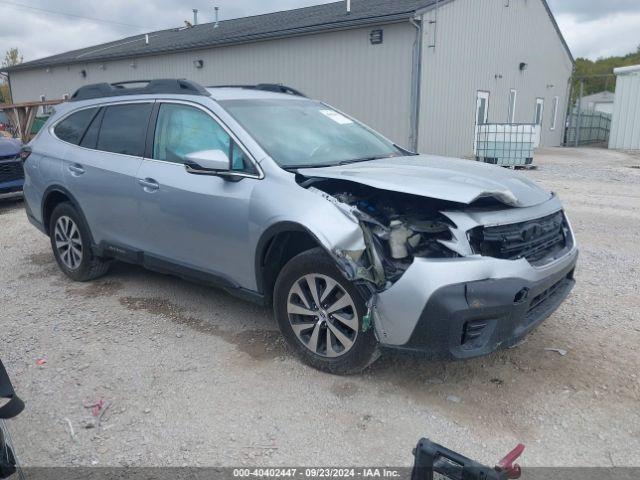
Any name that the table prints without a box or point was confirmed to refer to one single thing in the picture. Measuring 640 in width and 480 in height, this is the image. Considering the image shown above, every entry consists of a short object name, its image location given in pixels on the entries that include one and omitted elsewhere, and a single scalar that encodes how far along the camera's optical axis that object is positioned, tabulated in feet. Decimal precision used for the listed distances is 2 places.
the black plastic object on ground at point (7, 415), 7.22
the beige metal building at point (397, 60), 48.78
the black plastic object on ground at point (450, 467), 5.82
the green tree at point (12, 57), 166.50
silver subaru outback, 9.75
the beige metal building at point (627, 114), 74.84
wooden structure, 56.85
